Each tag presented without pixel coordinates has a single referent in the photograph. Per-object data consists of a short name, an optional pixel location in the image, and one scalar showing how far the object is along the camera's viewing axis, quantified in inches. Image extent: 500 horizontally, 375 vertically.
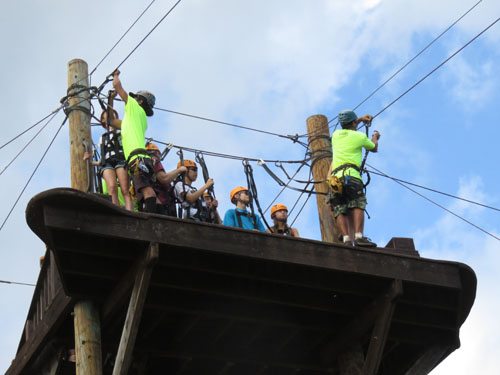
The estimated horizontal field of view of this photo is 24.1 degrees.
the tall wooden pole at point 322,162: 568.1
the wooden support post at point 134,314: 433.1
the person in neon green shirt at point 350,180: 494.6
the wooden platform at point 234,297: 440.5
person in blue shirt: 507.5
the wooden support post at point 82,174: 454.0
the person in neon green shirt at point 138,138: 471.8
